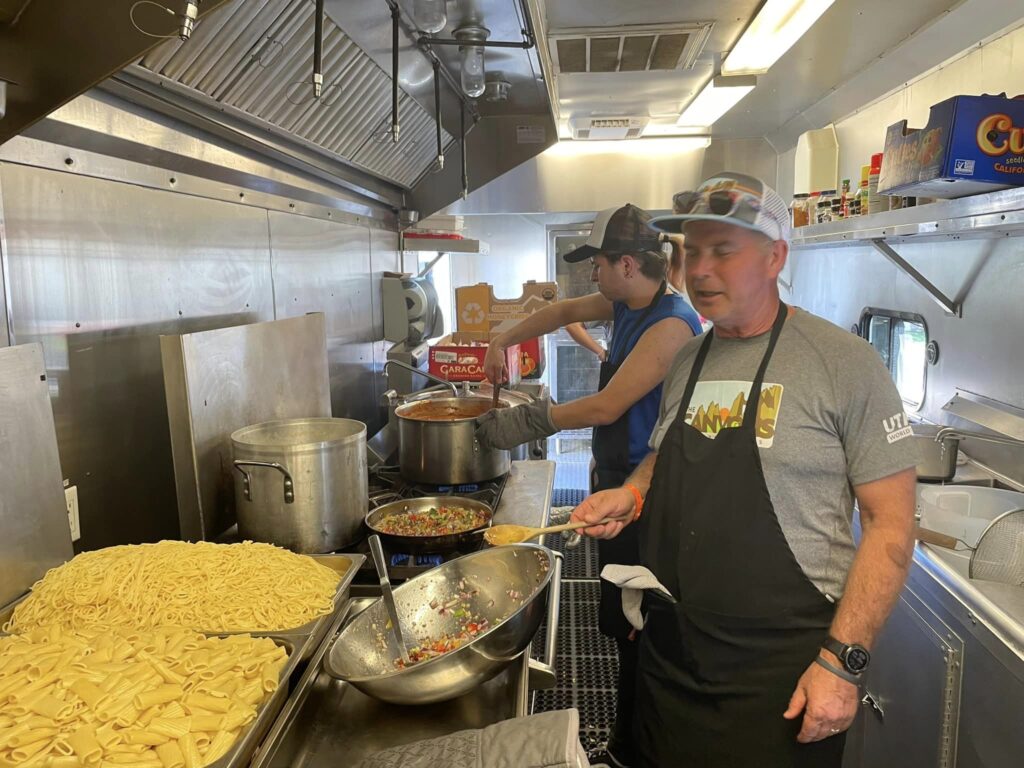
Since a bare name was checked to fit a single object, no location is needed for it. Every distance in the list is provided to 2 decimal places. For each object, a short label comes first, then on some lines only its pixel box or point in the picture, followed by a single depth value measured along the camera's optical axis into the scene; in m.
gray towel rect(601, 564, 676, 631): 1.66
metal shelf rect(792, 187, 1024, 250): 1.85
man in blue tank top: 2.42
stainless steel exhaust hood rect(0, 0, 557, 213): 1.21
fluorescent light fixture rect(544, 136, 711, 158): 5.08
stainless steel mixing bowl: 1.22
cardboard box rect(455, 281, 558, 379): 4.20
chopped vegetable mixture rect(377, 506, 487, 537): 1.94
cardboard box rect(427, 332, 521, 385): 3.88
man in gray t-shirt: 1.45
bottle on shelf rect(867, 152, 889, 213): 2.71
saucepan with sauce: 2.46
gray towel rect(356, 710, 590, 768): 0.99
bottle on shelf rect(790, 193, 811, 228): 3.55
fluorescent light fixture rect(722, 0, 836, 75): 2.37
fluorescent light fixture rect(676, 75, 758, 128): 3.41
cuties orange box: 1.95
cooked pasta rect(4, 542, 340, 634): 1.29
